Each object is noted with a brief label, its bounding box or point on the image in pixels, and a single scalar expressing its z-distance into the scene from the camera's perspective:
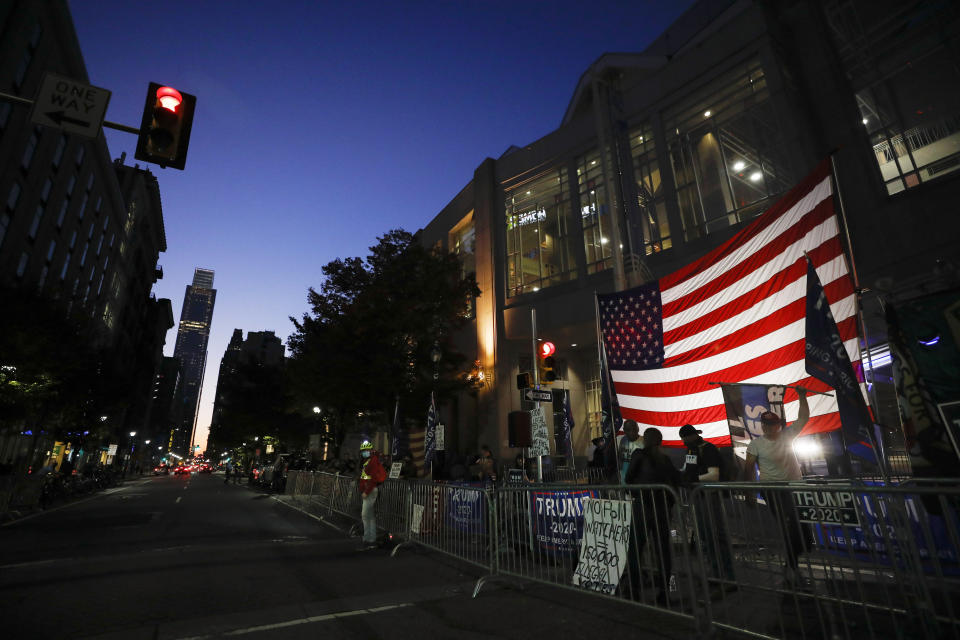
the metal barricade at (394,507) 9.31
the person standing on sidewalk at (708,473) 5.25
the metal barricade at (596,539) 4.73
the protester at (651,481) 5.11
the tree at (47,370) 18.14
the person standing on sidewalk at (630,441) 6.99
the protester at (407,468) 12.37
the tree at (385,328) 20.55
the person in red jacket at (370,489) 8.90
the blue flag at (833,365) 4.52
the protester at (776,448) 5.73
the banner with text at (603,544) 4.75
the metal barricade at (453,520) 7.06
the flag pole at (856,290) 5.10
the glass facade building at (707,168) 14.02
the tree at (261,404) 41.19
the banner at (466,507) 7.23
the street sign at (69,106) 5.69
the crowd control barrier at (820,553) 3.17
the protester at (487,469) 11.24
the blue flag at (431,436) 15.09
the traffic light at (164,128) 5.82
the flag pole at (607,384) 7.12
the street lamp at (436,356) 21.17
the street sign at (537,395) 10.57
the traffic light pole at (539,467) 11.46
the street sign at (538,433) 12.43
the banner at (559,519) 5.79
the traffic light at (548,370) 10.98
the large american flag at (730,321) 6.07
